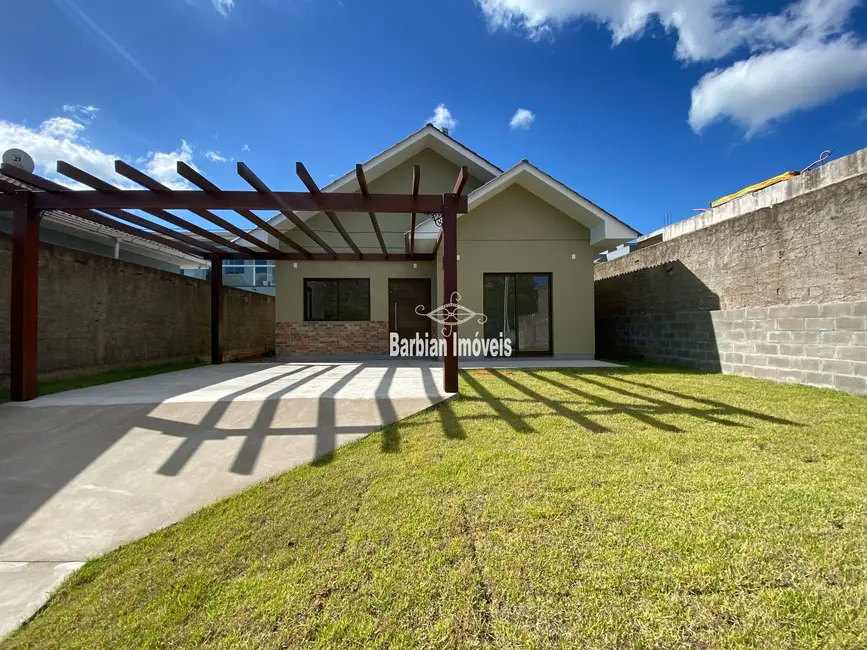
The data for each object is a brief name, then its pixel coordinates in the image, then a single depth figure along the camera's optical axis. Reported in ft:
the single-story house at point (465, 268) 30.78
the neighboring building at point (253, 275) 79.92
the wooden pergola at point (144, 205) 16.98
